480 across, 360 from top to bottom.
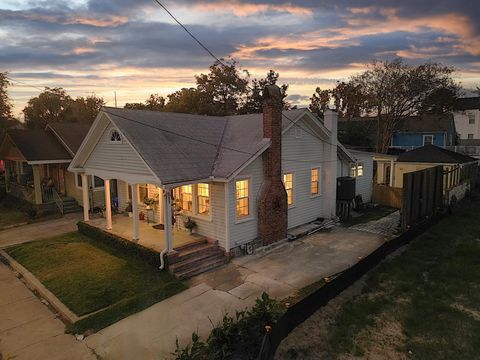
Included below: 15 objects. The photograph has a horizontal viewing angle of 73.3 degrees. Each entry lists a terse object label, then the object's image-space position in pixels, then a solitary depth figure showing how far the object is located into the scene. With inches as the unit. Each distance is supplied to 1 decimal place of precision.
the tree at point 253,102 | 1612.9
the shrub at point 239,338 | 231.4
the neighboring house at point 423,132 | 1646.2
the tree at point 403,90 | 1275.8
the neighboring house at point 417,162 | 893.2
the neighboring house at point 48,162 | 799.1
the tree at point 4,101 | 1406.3
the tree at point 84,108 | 1911.5
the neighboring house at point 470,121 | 2107.5
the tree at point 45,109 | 1843.0
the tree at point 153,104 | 1831.0
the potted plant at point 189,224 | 510.9
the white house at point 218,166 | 463.8
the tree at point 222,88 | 1557.6
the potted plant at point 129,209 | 639.8
